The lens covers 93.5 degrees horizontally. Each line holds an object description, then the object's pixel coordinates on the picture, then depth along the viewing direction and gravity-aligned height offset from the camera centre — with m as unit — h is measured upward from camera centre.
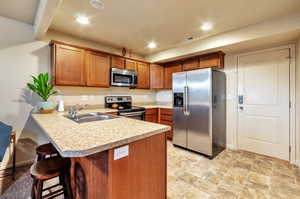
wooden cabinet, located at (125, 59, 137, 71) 3.52 +0.87
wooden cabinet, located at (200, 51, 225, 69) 3.04 +0.85
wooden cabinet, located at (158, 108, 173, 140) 3.67 -0.49
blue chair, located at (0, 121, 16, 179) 1.60 -0.47
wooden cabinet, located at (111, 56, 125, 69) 3.25 +0.86
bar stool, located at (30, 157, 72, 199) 1.20 -0.64
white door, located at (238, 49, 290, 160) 2.65 -0.09
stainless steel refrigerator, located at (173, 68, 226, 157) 2.76 -0.25
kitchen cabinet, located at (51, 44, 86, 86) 2.51 +0.62
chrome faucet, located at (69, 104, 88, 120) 2.05 -0.23
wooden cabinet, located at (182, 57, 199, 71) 3.37 +0.87
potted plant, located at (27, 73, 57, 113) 2.31 +0.15
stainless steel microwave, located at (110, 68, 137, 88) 3.24 +0.52
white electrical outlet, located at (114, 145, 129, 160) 1.01 -0.39
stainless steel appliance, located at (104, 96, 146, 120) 3.12 -0.18
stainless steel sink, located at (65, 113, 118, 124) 1.99 -0.27
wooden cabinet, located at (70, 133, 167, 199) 1.01 -0.61
